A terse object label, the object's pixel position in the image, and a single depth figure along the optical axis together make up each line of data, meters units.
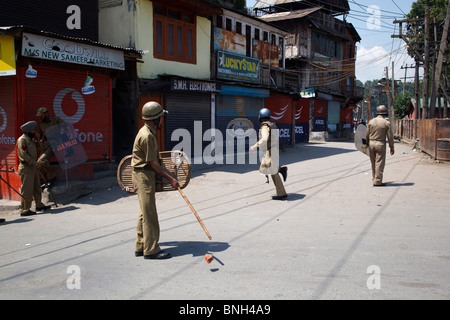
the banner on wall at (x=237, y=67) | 17.08
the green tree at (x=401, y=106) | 56.38
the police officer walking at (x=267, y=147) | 8.53
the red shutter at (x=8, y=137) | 9.55
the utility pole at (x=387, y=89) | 50.05
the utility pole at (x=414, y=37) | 31.05
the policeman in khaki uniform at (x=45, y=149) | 9.27
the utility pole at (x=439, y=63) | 18.02
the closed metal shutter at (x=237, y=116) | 17.42
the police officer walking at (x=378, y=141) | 10.36
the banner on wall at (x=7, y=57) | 8.70
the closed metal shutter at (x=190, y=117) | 14.70
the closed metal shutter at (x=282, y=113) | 21.47
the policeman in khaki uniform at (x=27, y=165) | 8.26
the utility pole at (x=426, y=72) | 23.61
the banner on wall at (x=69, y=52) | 9.02
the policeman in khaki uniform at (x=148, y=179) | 4.85
